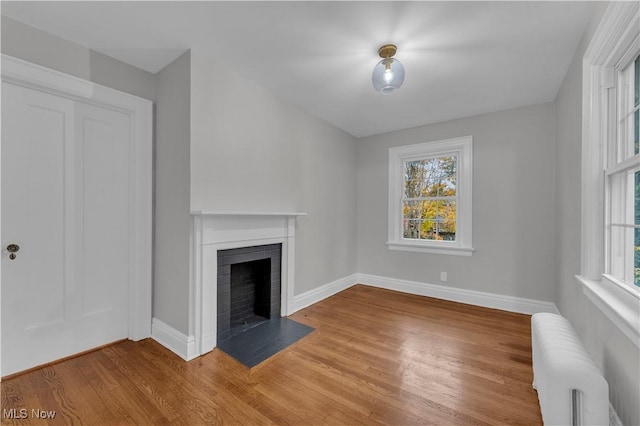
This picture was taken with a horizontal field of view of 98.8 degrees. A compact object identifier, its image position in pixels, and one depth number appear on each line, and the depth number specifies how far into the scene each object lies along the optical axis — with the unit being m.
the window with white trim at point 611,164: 1.38
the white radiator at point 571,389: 1.15
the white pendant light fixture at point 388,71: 2.11
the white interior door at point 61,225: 1.90
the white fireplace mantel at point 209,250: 2.23
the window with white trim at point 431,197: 3.64
